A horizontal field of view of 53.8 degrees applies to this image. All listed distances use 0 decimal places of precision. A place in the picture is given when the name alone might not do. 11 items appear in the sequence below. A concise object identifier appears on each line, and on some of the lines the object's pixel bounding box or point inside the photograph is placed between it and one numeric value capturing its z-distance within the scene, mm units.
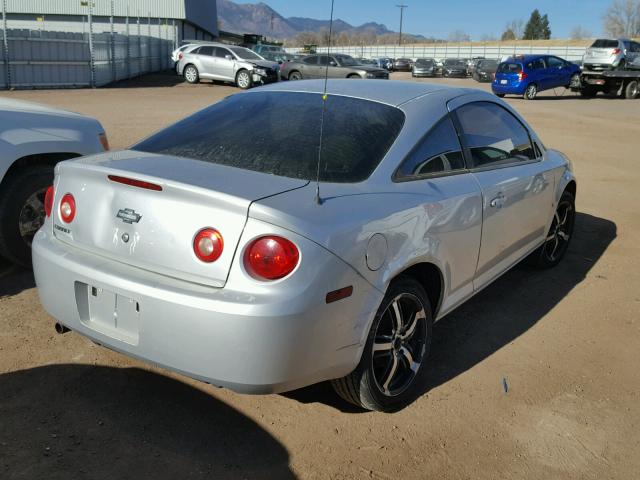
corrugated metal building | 21844
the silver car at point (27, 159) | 4586
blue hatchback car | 25438
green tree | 115500
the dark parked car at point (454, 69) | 49281
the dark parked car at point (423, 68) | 47375
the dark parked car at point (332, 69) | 26141
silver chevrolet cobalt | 2506
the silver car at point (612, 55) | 27141
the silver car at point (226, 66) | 26125
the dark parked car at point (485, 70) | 40969
